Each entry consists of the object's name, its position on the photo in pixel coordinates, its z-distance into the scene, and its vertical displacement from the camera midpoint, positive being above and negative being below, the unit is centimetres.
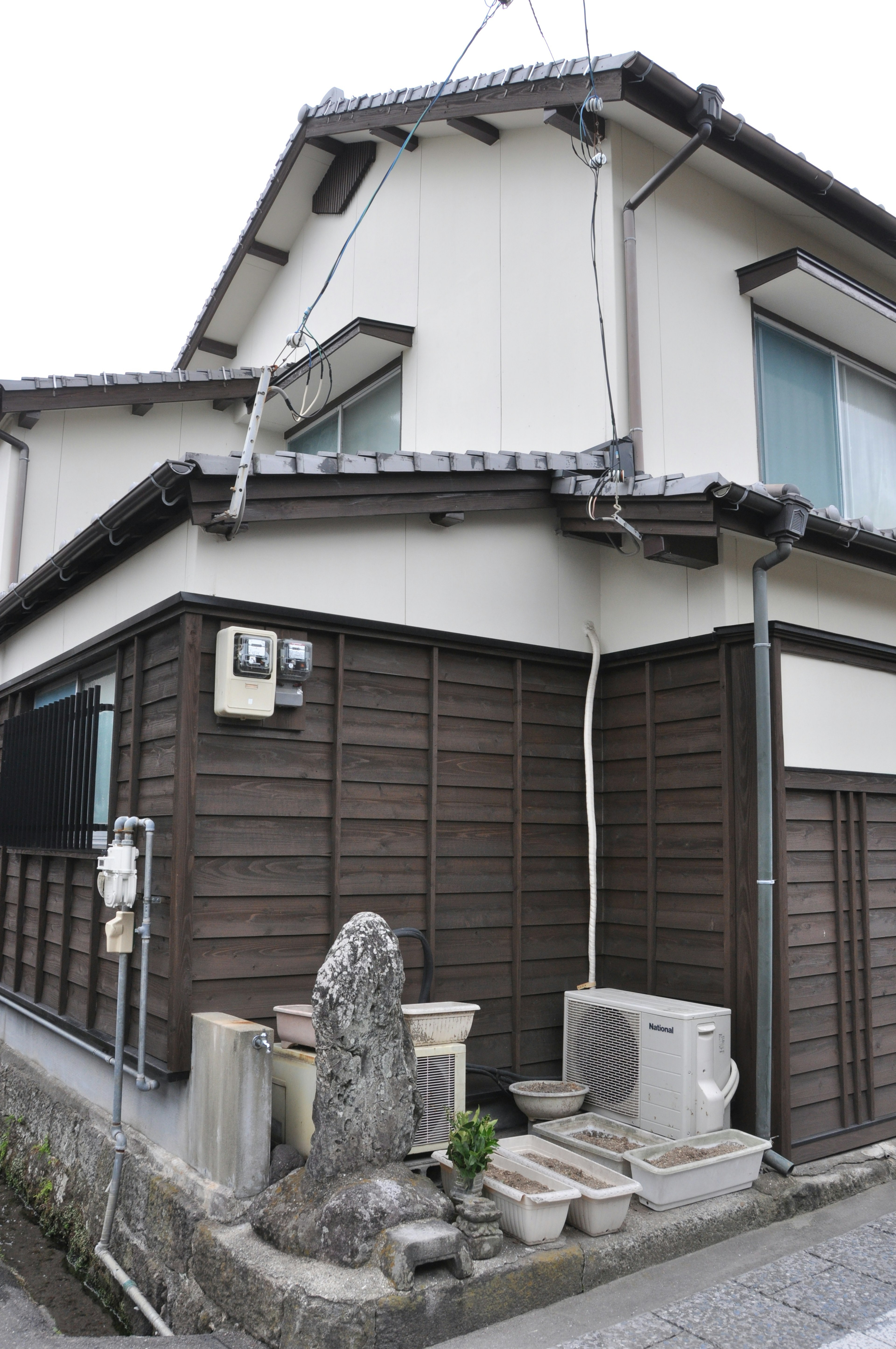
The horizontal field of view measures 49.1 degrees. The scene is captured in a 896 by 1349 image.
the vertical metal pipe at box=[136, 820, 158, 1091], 483 -61
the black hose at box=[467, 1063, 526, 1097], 564 -148
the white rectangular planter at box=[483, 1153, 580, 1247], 404 -162
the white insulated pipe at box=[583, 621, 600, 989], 618 +10
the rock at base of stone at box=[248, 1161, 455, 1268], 371 -153
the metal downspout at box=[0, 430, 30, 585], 982 +306
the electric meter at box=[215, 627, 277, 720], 484 +70
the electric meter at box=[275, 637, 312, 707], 507 +76
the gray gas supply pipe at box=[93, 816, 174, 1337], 475 -131
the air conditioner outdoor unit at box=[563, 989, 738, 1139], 506 -129
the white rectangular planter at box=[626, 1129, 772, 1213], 458 -167
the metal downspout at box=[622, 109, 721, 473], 652 +373
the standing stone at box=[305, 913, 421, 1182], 405 -102
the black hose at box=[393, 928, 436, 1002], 539 -83
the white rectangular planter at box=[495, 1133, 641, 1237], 423 -167
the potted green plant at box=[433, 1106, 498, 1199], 408 -137
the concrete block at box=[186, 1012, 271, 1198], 429 -128
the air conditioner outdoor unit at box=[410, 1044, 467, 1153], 475 -132
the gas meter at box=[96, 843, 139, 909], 481 -31
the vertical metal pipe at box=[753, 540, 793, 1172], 514 -11
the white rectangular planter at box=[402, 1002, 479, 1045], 492 -102
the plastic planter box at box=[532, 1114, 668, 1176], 480 -164
